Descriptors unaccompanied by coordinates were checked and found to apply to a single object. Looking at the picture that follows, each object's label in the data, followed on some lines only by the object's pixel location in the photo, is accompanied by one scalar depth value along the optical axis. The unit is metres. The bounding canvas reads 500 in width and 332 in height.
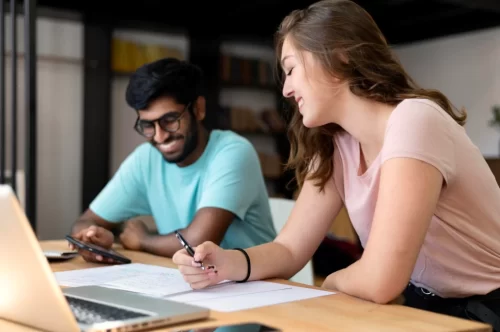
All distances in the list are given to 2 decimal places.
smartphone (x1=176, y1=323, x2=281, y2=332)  0.96
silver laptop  0.88
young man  2.00
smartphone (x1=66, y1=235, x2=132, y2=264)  1.68
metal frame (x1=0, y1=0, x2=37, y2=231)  2.56
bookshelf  6.69
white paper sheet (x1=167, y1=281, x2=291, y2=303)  1.21
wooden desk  0.98
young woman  1.21
